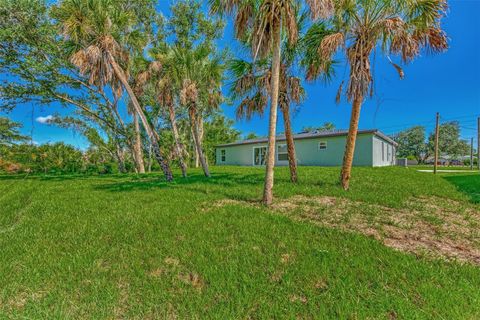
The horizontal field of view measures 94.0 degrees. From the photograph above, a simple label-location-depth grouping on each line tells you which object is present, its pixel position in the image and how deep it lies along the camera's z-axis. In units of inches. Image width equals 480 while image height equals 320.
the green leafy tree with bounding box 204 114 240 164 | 1071.5
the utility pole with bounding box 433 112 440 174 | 626.3
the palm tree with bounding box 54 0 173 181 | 342.3
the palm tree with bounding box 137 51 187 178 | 420.5
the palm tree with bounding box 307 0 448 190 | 238.1
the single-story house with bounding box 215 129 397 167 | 628.1
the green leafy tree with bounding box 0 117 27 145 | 923.4
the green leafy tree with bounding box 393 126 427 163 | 1825.8
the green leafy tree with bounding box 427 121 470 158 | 1674.5
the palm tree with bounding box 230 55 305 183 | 301.0
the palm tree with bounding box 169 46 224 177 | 405.4
